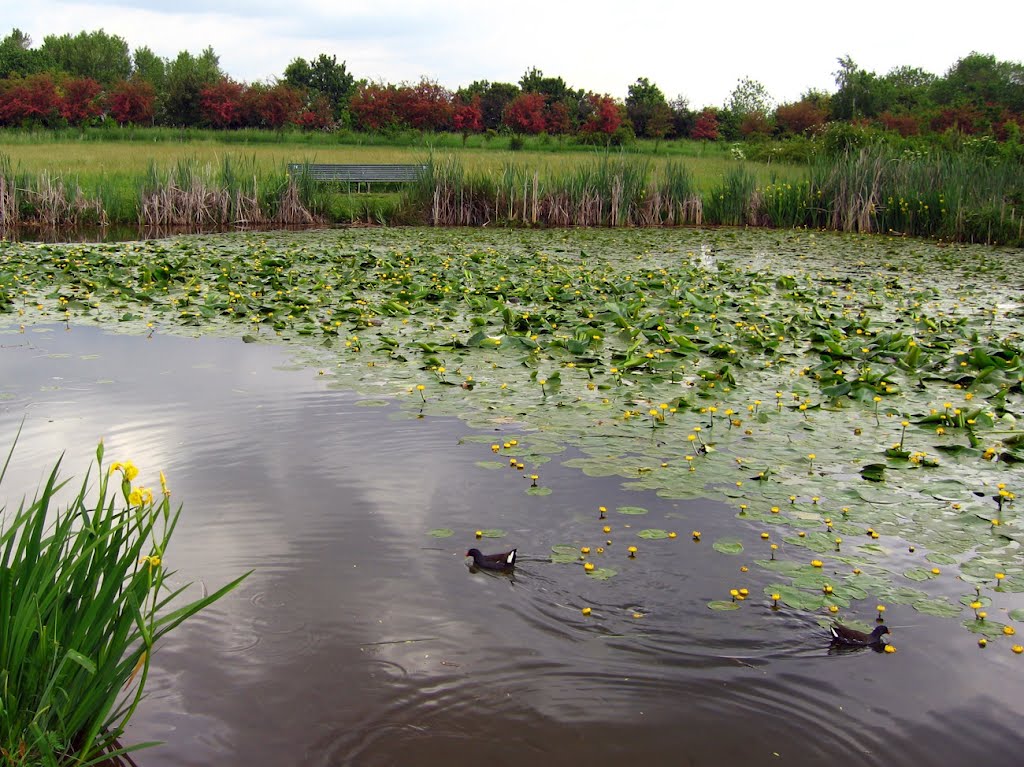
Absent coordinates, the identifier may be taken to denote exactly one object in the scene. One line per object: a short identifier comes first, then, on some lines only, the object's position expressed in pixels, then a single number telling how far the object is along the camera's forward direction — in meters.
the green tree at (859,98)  42.34
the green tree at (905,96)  41.34
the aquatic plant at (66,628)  2.21
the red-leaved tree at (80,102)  39.94
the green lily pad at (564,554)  3.90
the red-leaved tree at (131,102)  41.28
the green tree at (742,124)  40.22
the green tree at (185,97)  41.91
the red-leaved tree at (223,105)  40.00
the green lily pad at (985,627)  3.42
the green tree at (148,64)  66.28
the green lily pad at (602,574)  3.75
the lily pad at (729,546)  4.00
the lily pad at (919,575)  3.79
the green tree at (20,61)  54.03
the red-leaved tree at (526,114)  38.72
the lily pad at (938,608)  3.53
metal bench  19.36
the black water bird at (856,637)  3.29
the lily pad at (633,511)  4.39
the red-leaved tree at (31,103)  39.09
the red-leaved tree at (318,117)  39.16
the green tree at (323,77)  52.59
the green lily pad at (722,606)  3.54
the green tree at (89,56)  61.27
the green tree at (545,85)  46.56
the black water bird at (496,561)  3.77
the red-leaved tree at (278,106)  39.19
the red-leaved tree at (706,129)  40.78
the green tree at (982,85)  39.94
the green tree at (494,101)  42.84
